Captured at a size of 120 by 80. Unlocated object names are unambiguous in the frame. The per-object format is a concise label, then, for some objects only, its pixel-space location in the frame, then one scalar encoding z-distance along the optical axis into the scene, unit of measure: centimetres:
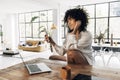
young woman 126
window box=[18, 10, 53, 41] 748
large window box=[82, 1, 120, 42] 583
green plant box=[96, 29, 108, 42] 451
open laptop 104
